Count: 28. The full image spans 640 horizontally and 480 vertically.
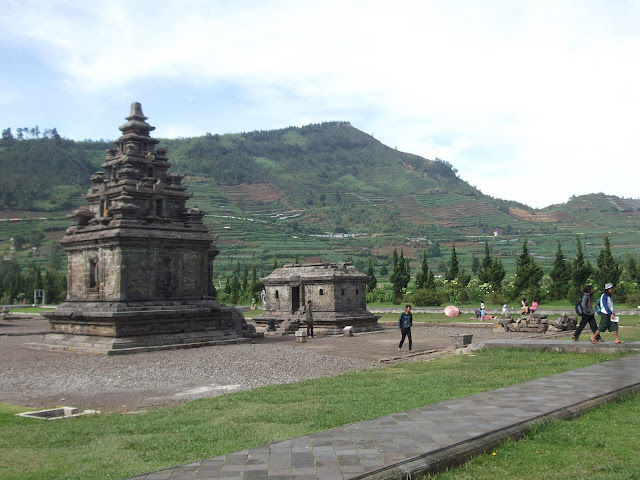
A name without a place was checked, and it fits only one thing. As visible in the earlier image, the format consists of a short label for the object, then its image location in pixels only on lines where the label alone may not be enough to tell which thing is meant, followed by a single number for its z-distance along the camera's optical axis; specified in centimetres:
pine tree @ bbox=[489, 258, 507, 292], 4741
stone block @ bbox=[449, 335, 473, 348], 1822
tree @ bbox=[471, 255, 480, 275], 8869
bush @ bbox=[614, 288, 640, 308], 3737
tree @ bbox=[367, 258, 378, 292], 5641
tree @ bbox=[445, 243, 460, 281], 5452
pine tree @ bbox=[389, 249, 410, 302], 5097
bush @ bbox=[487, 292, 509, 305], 4562
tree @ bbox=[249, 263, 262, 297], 5441
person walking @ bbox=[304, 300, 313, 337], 2541
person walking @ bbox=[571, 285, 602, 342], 1462
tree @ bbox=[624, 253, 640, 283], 4675
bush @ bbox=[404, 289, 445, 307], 4569
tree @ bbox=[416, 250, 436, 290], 5112
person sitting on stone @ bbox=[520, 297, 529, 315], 2951
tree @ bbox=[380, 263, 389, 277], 9775
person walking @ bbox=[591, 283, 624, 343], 1445
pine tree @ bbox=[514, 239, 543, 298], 4544
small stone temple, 2975
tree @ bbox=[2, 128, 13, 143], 16125
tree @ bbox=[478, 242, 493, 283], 5044
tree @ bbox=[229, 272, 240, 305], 5522
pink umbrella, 3644
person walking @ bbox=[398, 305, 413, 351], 1911
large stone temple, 2070
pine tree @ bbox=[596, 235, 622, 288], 4375
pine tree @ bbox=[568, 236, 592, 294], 4512
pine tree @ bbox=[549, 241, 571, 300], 4582
